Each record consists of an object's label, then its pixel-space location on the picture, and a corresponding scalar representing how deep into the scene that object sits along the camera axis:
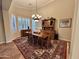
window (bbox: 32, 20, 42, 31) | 4.87
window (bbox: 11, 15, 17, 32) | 4.01
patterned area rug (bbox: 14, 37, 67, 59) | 1.86
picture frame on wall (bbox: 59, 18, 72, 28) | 3.39
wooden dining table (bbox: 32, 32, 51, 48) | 2.65
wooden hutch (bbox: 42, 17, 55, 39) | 3.70
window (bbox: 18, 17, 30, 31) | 4.81
